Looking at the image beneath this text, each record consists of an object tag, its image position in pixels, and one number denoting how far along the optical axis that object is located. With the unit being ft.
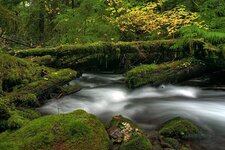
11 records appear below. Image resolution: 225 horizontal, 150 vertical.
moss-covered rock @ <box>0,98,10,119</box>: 12.54
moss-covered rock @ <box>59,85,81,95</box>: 20.11
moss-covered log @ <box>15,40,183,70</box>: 23.94
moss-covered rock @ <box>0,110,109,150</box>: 10.63
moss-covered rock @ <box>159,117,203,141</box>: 13.22
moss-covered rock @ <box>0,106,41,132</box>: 12.21
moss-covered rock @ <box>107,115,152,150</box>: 11.51
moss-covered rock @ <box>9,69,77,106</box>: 16.28
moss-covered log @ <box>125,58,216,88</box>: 21.48
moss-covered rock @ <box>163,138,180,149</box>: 12.28
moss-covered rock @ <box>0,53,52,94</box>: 17.38
